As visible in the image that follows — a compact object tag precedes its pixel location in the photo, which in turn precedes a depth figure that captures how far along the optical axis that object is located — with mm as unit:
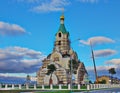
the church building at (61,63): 139375
